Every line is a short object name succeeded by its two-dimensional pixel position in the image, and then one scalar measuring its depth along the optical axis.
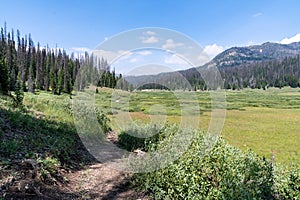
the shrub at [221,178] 4.97
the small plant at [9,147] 6.32
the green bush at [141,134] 9.60
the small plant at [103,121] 16.05
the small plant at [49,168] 5.98
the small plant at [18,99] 12.65
